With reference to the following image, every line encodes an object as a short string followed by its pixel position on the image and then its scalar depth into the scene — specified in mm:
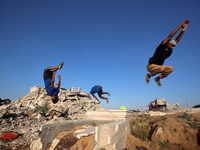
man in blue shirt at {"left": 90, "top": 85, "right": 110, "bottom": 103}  10648
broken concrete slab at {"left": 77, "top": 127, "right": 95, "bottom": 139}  4125
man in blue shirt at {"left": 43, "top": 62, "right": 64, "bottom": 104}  5304
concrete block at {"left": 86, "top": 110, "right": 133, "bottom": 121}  6301
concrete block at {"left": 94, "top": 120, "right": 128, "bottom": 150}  3020
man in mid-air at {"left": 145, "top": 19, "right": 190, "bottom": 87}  3677
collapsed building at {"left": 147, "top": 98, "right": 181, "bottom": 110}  19344
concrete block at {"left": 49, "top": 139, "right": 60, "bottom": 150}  4050
